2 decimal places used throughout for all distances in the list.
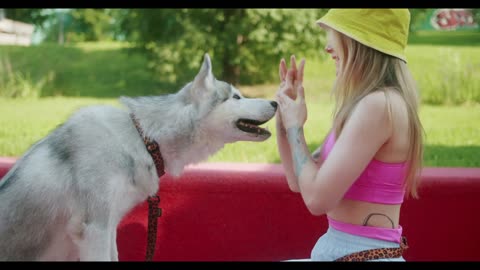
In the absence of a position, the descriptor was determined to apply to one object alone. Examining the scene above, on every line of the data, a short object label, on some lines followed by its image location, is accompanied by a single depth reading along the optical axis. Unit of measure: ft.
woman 6.00
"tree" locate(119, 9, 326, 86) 30.25
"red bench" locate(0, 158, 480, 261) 10.27
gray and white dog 6.69
